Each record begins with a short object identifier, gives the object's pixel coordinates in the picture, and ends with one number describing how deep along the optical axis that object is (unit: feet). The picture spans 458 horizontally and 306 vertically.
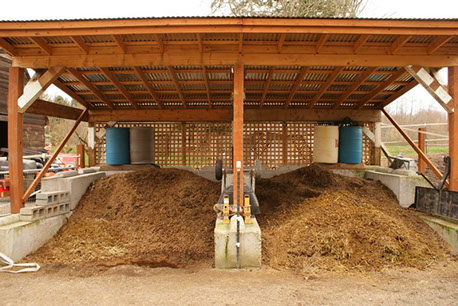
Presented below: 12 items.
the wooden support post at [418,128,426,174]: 26.53
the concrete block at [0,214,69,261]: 15.16
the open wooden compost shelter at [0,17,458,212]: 15.69
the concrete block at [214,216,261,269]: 14.06
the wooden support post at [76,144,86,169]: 30.81
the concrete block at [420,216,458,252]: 15.88
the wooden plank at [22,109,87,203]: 18.07
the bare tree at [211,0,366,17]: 45.85
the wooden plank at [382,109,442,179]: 20.17
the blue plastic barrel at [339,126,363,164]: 27.63
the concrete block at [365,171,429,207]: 21.43
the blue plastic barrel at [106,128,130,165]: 27.32
